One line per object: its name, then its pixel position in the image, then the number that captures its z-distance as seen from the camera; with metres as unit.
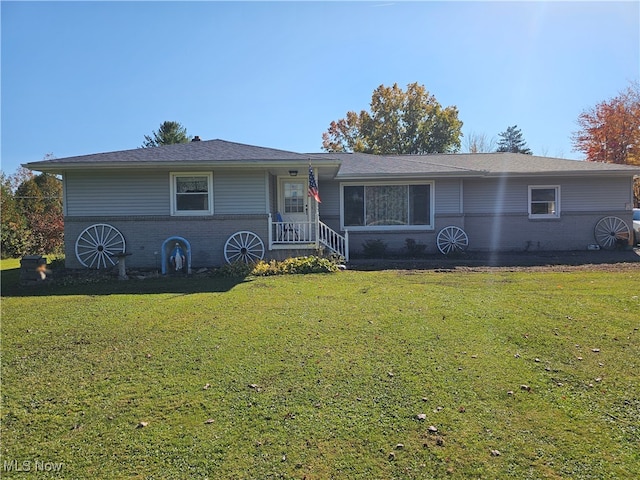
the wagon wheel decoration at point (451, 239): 13.22
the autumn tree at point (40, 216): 17.84
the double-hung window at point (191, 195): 10.87
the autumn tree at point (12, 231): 16.59
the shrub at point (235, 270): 9.40
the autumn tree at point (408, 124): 34.22
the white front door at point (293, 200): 12.94
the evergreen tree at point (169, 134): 32.22
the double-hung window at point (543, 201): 13.76
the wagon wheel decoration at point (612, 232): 13.55
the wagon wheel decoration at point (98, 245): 10.82
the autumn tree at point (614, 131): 24.67
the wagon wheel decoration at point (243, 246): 10.79
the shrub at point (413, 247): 13.16
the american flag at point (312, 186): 10.03
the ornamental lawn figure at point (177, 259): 9.86
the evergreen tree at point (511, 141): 46.69
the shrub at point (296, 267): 9.48
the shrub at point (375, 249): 12.88
